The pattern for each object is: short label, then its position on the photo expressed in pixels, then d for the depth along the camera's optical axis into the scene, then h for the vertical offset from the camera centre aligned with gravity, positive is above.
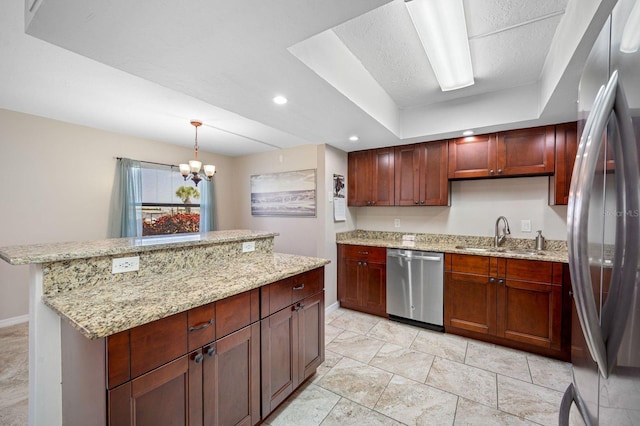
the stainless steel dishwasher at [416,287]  2.92 -0.88
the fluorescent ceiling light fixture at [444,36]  1.47 +1.12
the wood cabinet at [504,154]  2.64 +0.60
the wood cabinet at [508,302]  2.38 -0.90
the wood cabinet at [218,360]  1.03 -0.74
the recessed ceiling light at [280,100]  2.03 +0.88
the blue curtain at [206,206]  4.63 +0.09
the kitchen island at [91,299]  1.03 -0.40
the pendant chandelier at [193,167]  3.16 +0.53
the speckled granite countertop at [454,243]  2.57 -0.42
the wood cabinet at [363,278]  3.28 -0.88
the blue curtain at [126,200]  3.61 +0.15
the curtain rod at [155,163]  3.64 +0.73
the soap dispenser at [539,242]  2.83 -0.34
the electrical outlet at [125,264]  1.45 -0.30
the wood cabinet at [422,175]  3.17 +0.45
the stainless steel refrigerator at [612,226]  0.55 -0.04
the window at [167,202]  3.98 +0.15
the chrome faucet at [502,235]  3.00 -0.29
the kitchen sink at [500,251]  2.64 -0.43
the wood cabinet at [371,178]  3.54 +0.46
